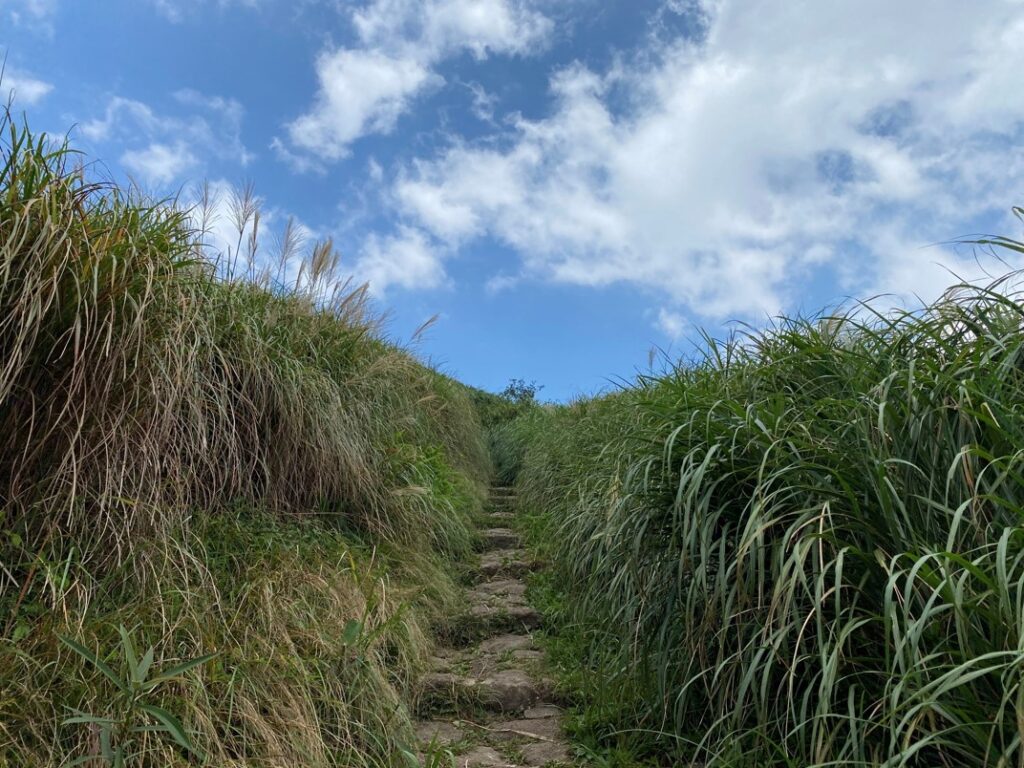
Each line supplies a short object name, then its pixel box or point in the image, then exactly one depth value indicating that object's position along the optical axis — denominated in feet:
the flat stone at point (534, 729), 9.25
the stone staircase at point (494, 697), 8.84
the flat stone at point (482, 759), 8.46
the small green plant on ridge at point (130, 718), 5.60
